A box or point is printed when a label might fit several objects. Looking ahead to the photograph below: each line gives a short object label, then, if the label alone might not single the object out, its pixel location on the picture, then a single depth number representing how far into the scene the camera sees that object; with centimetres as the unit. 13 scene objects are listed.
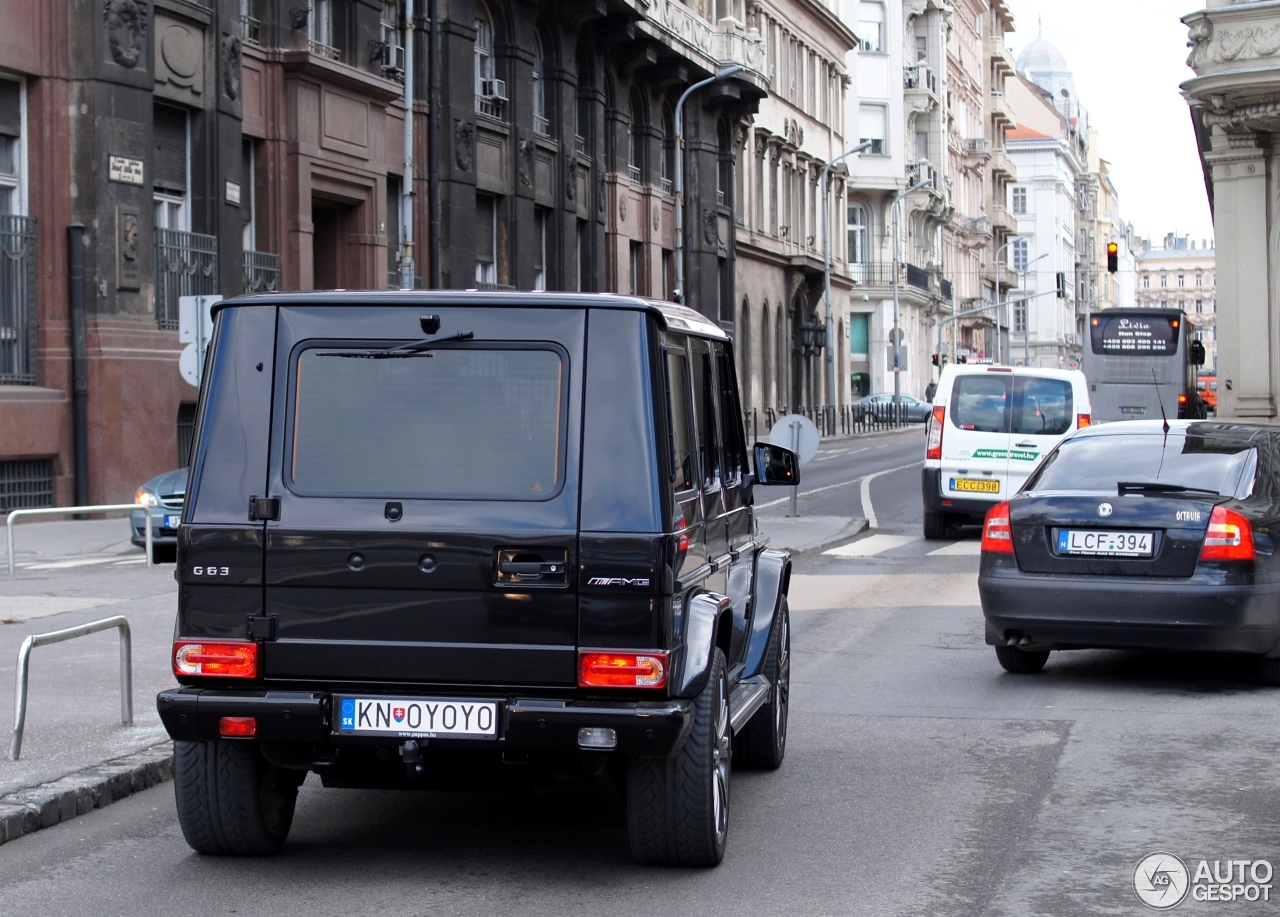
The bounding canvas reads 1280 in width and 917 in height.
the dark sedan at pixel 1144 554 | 931
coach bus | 4462
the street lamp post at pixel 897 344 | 7131
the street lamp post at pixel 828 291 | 6291
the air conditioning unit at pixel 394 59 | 3177
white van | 2055
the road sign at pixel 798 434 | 2061
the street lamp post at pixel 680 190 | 4666
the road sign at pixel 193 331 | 1648
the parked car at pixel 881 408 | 6962
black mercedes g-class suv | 546
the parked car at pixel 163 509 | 1942
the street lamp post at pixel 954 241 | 9788
